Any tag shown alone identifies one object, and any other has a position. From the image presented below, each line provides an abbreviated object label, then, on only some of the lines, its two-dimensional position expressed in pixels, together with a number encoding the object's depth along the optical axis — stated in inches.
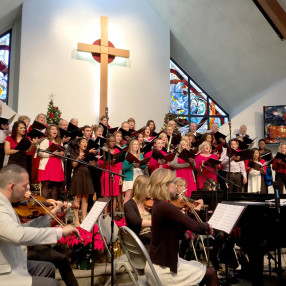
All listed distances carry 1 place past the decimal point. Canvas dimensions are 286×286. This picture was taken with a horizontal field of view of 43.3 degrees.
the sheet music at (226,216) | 98.0
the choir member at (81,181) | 199.0
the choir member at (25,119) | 234.3
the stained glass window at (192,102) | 443.5
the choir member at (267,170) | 283.7
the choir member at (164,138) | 242.2
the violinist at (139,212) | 127.8
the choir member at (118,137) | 239.5
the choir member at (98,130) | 240.1
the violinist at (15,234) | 78.4
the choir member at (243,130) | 324.8
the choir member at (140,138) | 246.2
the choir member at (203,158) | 227.8
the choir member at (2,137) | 221.8
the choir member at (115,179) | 216.4
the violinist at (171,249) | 95.3
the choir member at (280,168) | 263.9
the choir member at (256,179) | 258.8
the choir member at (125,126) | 269.9
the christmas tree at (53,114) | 326.6
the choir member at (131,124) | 294.5
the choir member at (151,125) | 290.4
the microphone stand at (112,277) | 106.9
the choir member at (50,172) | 201.5
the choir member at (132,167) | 218.4
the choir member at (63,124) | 265.3
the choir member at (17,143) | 203.6
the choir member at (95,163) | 201.5
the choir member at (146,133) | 265.6
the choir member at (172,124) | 286.2
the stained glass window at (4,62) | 380.2
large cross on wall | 376.5
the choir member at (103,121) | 274.8
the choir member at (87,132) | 238.7
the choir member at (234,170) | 248.4
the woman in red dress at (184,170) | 223.9
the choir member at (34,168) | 226.1
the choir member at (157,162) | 229.0
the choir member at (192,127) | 324.2
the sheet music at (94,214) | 102.4
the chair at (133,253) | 95.6
